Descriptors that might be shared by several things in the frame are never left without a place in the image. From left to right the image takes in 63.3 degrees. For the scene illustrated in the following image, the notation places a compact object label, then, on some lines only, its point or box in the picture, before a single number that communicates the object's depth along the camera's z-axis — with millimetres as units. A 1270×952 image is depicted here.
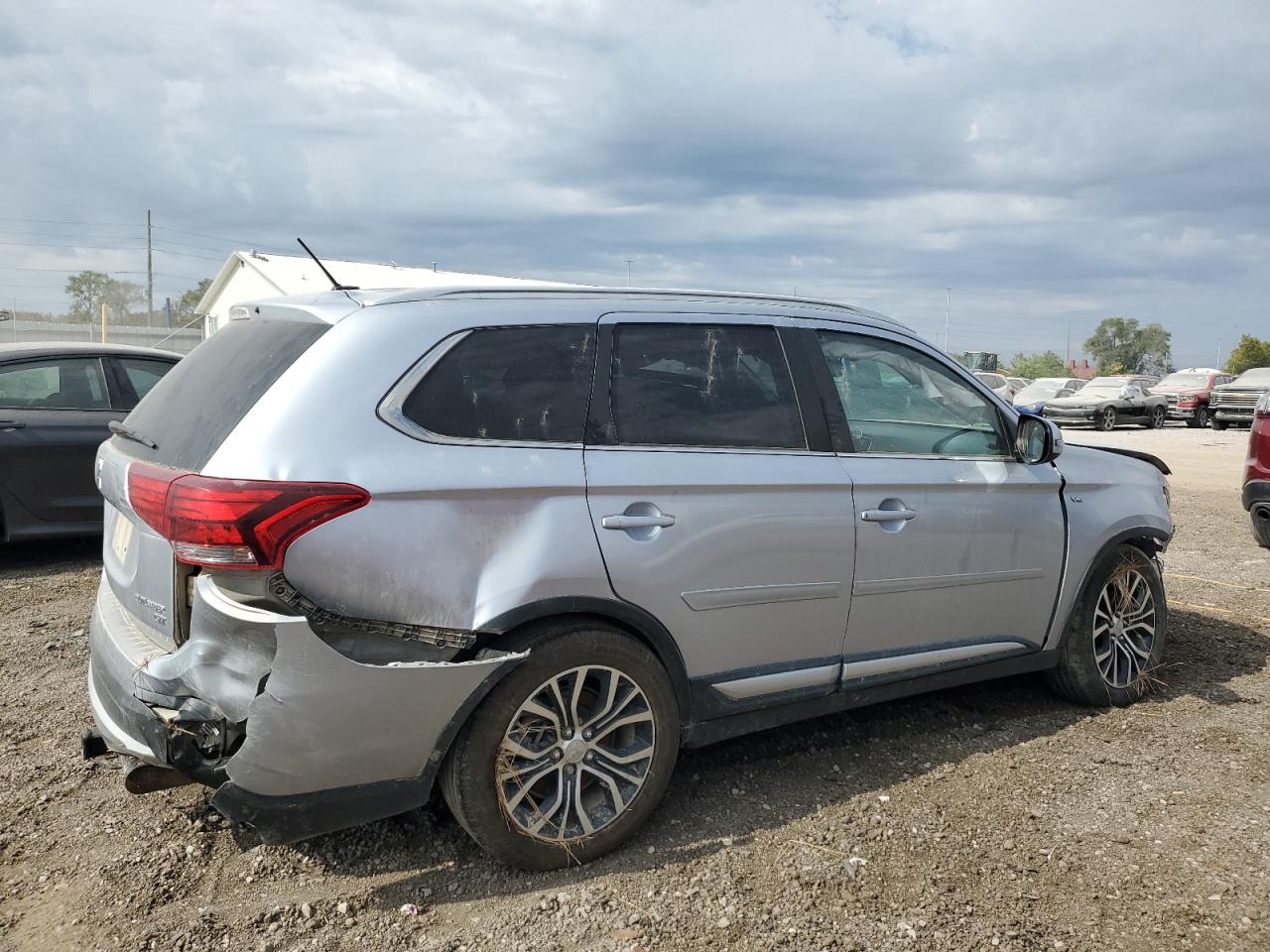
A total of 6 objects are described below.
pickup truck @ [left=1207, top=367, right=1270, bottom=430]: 26141
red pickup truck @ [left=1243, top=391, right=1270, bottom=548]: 8039
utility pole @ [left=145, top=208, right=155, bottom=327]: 46344
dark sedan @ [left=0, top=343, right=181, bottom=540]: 7281
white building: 28453
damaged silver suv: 2879
